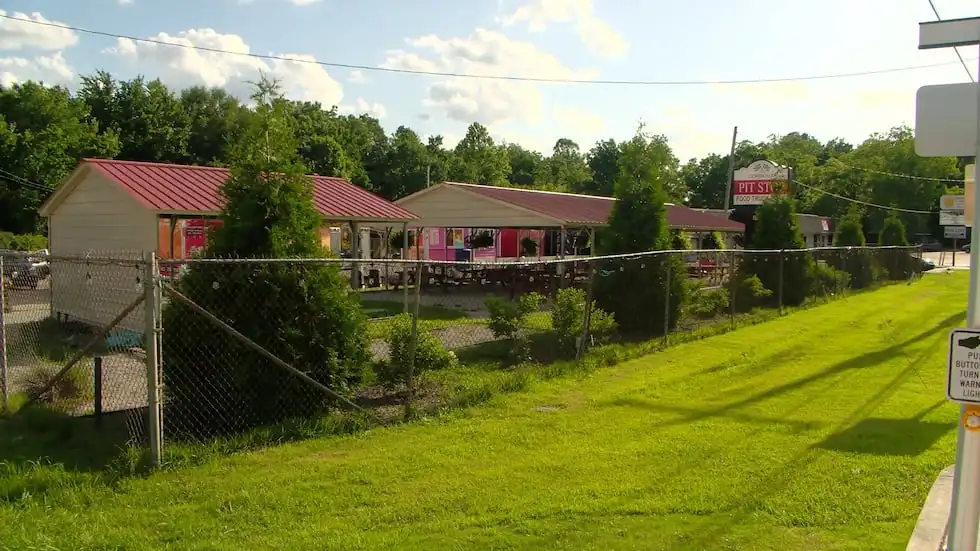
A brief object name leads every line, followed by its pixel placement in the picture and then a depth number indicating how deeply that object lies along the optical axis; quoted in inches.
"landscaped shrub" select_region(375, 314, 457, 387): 309.0
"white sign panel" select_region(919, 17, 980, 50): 136.2
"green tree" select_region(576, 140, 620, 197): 3832.7
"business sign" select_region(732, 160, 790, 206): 1887.3
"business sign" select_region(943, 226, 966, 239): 1494.1
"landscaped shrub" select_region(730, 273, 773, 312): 649.6
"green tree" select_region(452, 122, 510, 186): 2979.8
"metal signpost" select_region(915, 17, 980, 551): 123.3
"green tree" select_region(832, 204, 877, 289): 891.4
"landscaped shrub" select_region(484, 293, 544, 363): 383.9
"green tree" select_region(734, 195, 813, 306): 715.4
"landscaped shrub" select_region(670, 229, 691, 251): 1002.7
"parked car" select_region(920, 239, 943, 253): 3153.8
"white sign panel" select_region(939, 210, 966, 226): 909.2
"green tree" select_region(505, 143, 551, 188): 3653.3
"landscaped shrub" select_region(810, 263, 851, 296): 782.5
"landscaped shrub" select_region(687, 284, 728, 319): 581.7
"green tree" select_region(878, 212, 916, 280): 1101.7
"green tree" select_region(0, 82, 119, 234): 1732.3
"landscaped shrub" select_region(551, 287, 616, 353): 401.1
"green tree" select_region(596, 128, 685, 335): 494.9
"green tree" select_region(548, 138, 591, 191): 3417.1
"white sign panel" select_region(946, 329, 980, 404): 122.0
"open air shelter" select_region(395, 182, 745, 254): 891.4
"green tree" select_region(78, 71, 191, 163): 2036.2
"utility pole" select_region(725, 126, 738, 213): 1568.7
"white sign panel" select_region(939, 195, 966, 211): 756.0
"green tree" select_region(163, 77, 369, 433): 258.1
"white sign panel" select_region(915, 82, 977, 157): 129.3
